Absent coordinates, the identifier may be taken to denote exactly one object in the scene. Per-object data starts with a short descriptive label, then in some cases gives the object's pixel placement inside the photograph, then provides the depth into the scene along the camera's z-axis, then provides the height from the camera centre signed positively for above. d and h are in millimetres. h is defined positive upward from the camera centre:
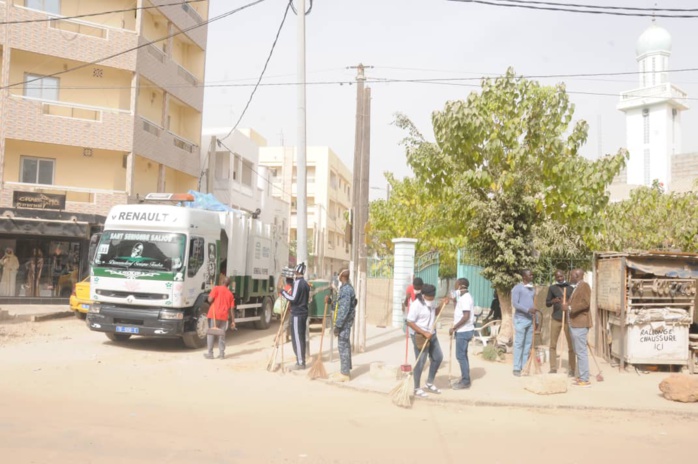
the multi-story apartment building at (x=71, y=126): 20641 +4683
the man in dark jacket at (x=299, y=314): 10836 -816
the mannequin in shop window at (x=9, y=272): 20250 -460
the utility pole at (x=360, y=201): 12750 +1369
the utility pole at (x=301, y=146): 12211 +2387
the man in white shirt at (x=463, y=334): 9484 -947
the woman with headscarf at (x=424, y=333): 8898 -880
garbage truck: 12195 -201
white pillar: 17391 +136
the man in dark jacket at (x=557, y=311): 10648 -641
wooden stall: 11008 -545
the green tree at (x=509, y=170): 12055 +2000
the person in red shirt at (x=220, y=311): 11844 -883
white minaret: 59750 +16172
